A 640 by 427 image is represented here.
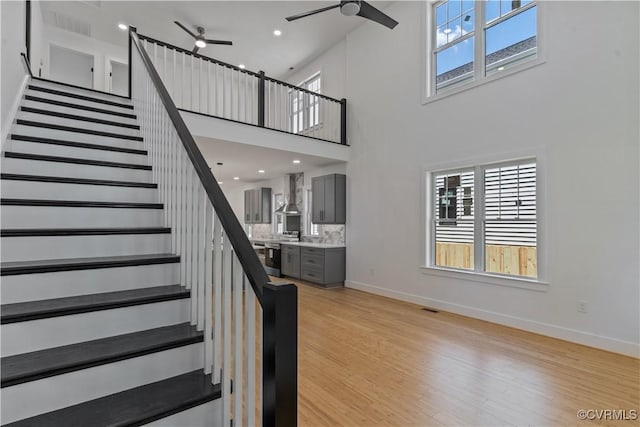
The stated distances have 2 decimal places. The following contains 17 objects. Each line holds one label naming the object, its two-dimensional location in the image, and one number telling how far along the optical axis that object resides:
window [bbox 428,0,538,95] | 3.98
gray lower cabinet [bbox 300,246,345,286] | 6.14
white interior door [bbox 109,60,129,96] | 7.85
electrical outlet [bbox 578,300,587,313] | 3.36
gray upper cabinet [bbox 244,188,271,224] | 9.00
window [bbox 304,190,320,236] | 7.55
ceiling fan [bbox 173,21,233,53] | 5.82
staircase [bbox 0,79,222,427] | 1.36
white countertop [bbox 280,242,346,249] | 6.28
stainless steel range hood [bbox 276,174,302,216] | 7.76
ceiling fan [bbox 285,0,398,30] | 3.90
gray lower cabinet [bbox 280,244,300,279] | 6.86
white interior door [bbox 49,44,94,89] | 7.50
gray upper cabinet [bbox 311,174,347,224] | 6.34
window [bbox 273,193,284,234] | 8.88
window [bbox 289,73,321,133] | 7.09
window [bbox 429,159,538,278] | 3.88
